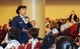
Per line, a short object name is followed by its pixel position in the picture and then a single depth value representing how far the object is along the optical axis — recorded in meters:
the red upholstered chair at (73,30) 6.59
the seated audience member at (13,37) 4.20
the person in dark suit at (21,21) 5.82
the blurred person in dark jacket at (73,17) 12.55
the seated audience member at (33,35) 4.66
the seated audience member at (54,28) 6.37
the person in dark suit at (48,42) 3.70
